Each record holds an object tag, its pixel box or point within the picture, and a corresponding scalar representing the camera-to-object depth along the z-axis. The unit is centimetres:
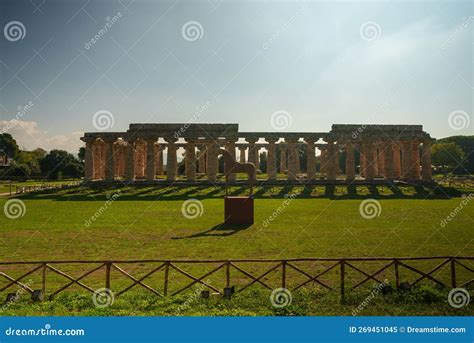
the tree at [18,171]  7862
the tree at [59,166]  8469
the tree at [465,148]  8625
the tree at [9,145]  9488
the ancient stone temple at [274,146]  5750
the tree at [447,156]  8769
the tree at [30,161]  8806
